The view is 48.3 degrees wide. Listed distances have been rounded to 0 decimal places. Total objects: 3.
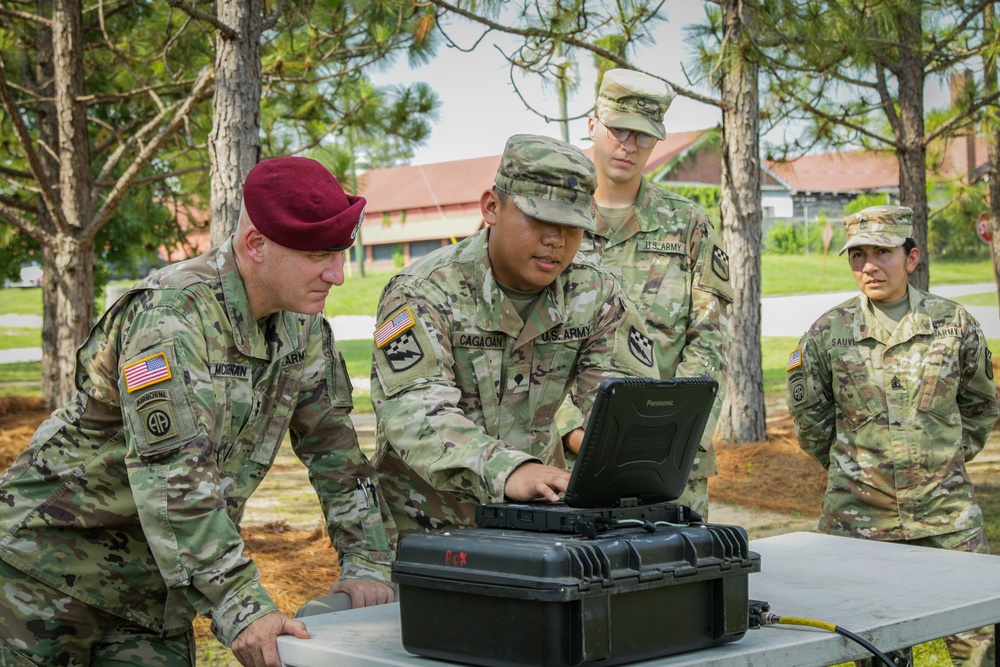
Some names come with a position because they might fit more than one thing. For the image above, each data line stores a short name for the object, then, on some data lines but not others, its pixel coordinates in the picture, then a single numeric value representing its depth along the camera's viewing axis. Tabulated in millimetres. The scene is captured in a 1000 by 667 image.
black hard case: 1905
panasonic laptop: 2078
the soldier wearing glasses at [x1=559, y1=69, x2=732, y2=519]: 3881
